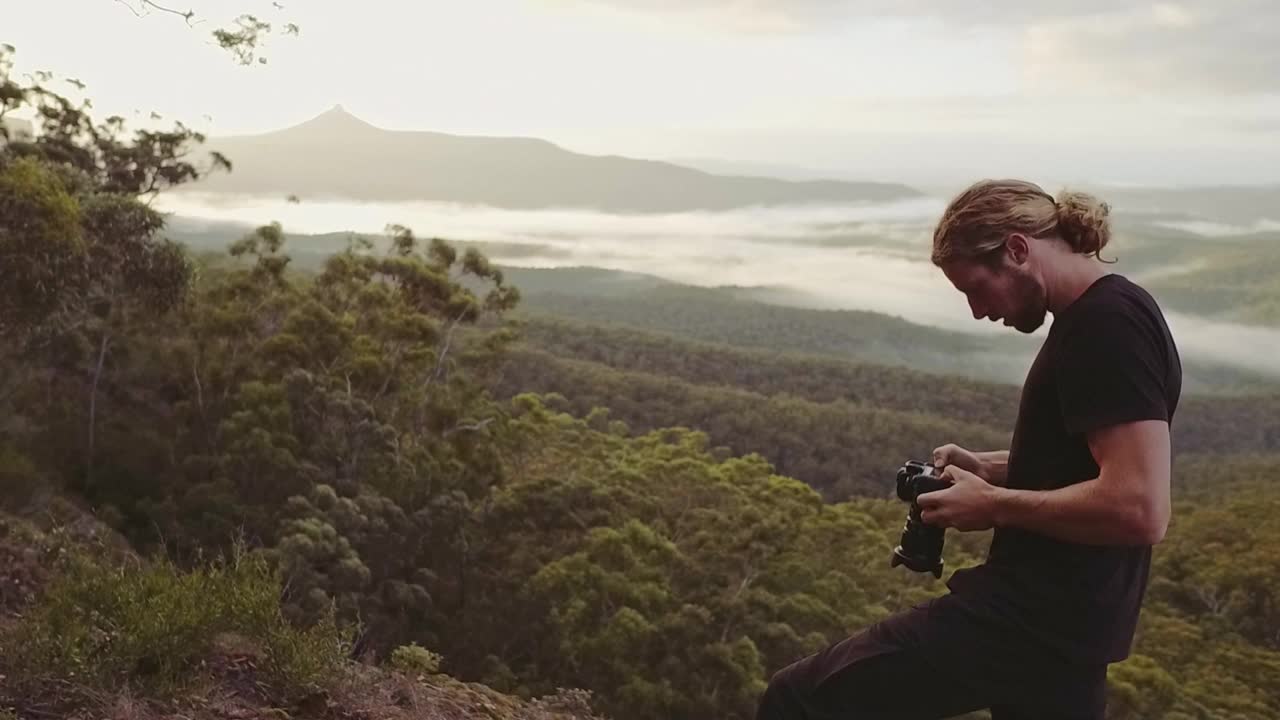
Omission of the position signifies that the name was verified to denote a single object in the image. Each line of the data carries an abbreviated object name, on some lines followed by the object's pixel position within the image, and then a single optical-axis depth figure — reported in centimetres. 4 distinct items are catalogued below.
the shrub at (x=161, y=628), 295
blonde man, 175
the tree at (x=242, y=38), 835
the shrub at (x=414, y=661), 405
